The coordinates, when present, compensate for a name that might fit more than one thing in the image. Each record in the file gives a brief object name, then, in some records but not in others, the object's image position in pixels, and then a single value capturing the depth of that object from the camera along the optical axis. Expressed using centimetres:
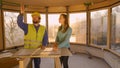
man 236
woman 258
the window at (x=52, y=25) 620
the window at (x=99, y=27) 475
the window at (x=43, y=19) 611
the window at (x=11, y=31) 490
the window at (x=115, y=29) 385
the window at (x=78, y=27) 582
